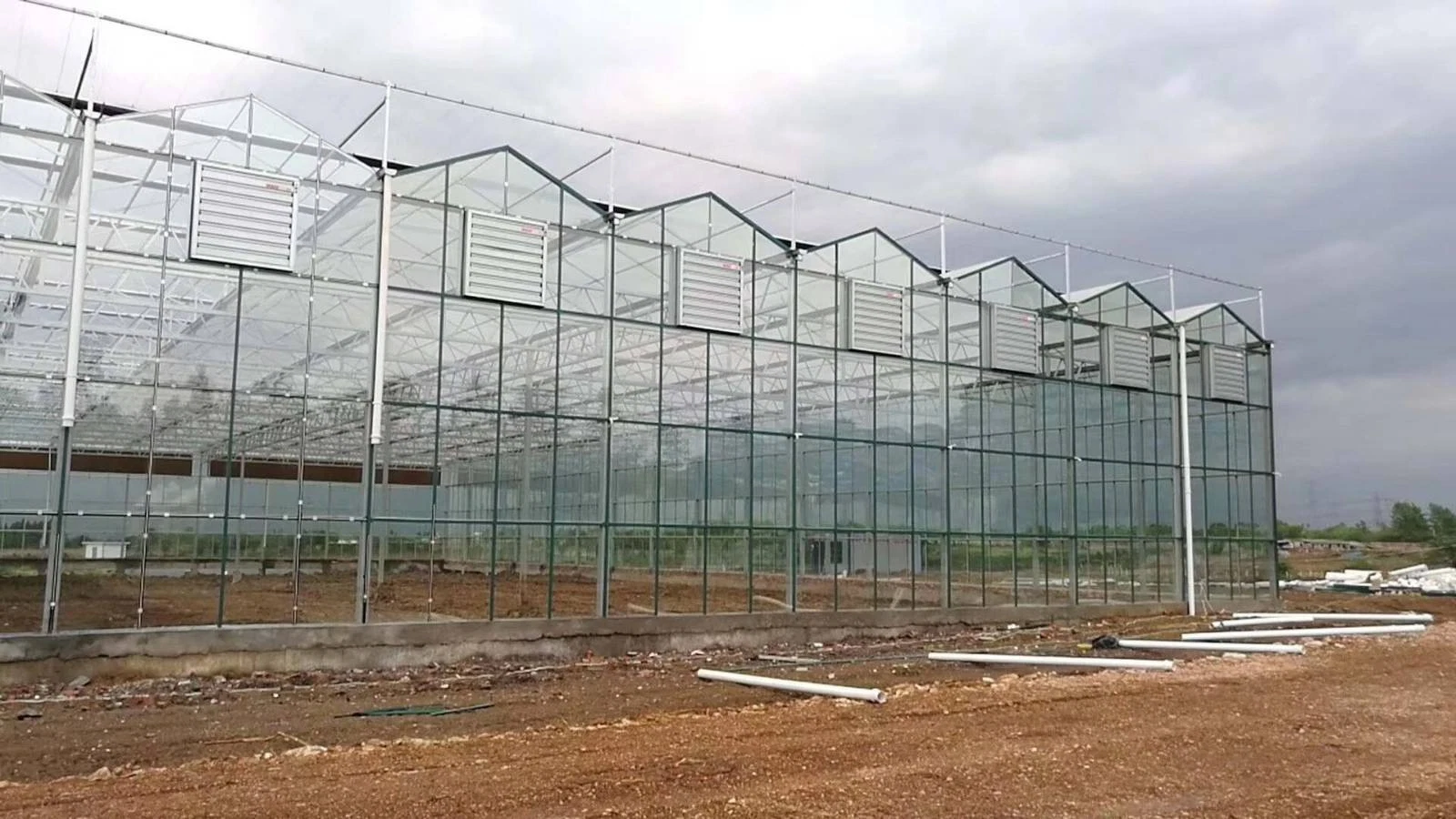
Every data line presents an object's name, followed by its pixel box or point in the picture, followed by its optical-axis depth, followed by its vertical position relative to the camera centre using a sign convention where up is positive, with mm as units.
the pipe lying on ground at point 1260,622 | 21052 -1865
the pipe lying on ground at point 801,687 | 11922 -1901
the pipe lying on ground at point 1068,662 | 14758 -1896
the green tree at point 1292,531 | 57094 -299
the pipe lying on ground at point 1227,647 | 16656 -1868
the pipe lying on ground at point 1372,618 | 21931 -1813
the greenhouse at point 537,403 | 15156 +1941
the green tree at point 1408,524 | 56375 +173
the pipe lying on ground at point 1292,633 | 19250 -1896
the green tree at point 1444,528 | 44475 +5
